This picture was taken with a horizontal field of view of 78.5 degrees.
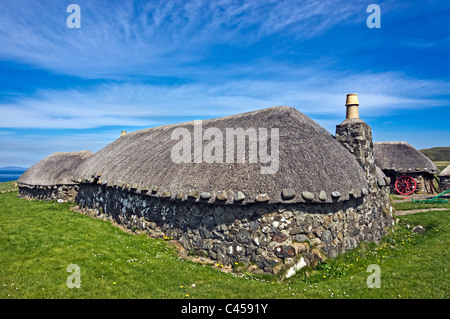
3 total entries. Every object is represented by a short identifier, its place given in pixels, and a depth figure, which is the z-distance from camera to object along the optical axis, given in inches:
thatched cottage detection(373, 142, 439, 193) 1214.9
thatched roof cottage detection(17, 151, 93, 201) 901.8
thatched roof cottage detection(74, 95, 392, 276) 353.4
